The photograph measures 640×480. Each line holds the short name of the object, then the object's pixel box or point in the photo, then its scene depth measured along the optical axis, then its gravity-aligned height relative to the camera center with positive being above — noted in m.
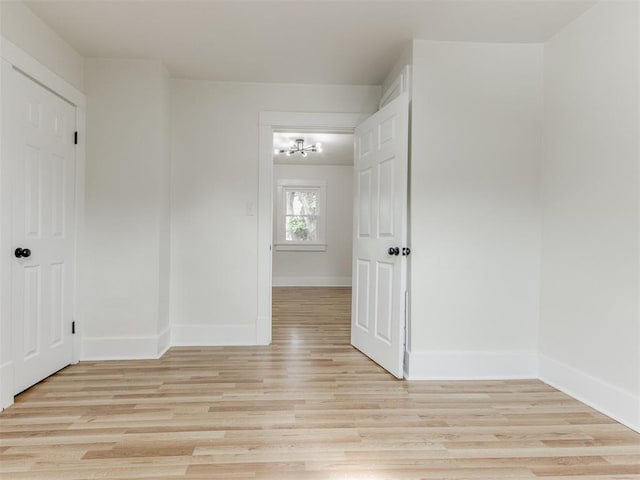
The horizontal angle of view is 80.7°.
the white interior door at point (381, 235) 2.63 +0.01
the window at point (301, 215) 7.37 +0.39
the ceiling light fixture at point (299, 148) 5.62 +1.36
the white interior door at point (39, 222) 2.23 +0.06
